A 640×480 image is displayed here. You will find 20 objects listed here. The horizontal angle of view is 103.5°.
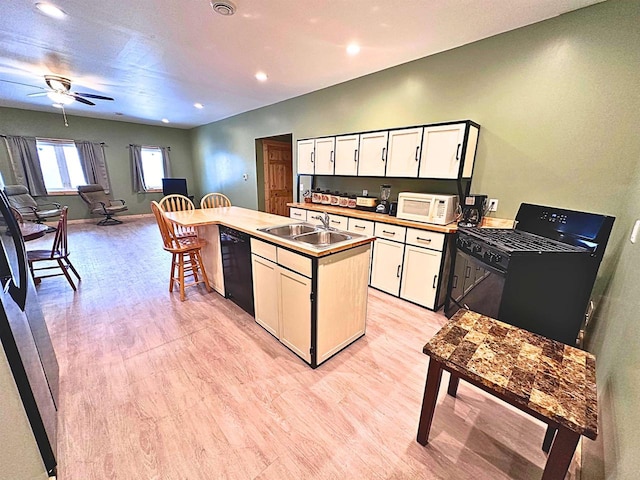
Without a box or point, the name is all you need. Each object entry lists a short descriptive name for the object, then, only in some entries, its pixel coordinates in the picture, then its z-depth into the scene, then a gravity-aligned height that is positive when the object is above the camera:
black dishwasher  2.33 -0.91
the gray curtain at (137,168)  7.05 +0.07
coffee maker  2.51 -0.32
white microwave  2.51 -0.31
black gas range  1.72 -0.65
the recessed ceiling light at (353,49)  2.55 +1.27
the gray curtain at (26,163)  5.57 +0.12
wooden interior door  5.71 -0.06
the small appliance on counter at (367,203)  3.35 -0.36
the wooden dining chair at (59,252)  2.76 -0.93
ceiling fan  3.63 +1.14
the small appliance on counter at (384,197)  3.24 -0.29
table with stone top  0.89 -0.78
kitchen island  1.71 -0.85
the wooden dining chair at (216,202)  3.80 -0.45
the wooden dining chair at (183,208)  3.17 -0.51
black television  7.19 -0.41
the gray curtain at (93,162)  6.36 +0.19
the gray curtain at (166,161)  7.60 +0.30
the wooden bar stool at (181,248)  2.67 -0.82
